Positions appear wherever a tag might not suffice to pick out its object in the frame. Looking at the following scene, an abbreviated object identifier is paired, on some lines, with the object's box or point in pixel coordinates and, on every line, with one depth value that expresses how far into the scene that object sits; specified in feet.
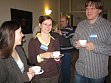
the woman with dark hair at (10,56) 2.99
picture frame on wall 8.90
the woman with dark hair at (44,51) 4.07
